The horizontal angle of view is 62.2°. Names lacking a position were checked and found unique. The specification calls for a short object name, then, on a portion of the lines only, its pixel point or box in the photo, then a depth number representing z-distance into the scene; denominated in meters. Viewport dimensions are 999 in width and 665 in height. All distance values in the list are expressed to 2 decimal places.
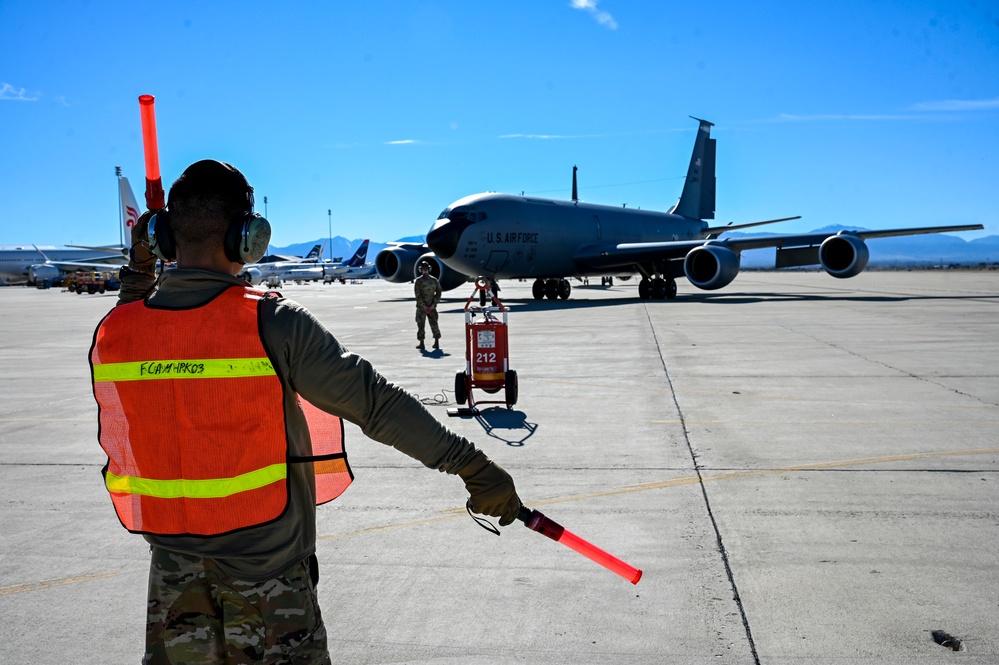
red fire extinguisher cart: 9.26
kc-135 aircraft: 26.62
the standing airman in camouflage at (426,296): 14.68
